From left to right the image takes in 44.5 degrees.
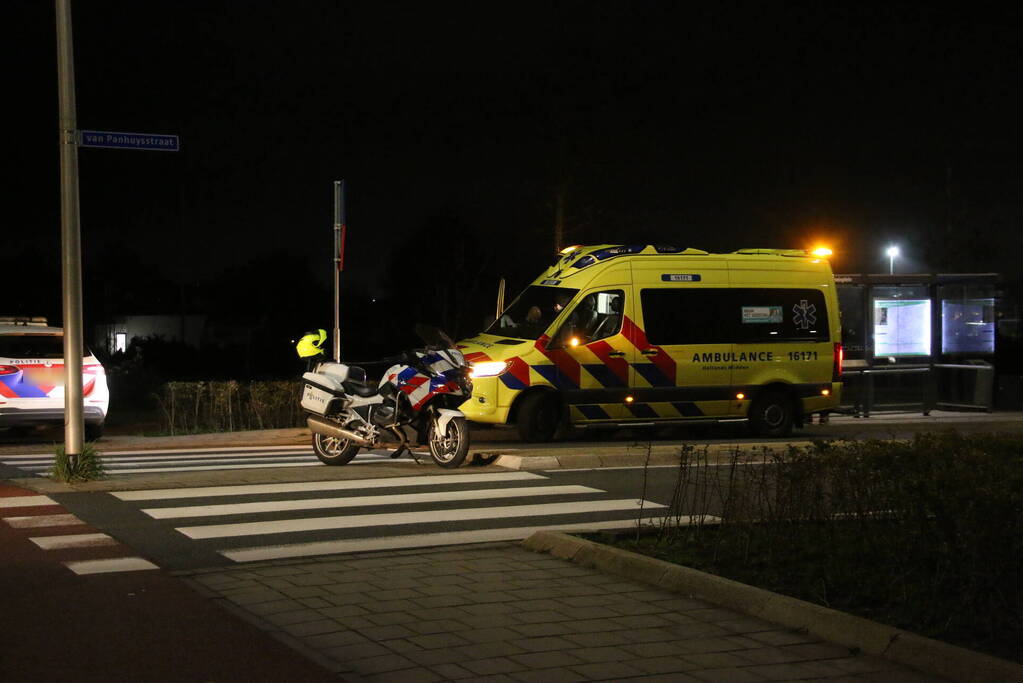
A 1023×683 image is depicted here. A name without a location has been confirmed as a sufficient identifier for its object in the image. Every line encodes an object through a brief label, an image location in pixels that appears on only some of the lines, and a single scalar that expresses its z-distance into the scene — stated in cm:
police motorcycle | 1395
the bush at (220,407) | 2092
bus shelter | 2212
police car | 1708
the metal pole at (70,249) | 1224
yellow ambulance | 1723
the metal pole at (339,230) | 1870
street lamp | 5006
